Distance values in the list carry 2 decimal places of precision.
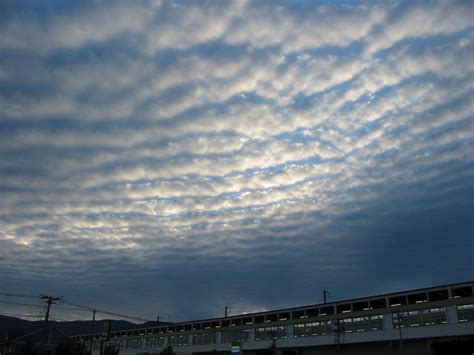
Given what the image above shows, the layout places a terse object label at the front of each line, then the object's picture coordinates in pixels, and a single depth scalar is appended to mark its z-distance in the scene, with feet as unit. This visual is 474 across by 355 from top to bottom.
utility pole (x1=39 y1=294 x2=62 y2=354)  290.48
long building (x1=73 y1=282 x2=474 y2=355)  213.05
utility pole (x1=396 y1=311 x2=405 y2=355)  211.98
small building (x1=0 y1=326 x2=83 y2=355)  381.46
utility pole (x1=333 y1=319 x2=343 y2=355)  219.61
